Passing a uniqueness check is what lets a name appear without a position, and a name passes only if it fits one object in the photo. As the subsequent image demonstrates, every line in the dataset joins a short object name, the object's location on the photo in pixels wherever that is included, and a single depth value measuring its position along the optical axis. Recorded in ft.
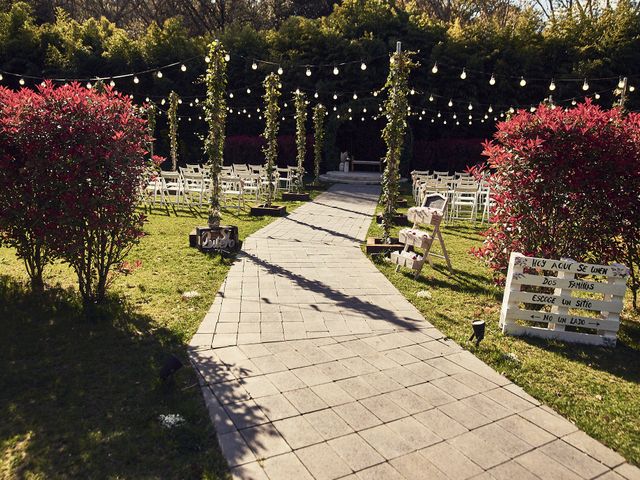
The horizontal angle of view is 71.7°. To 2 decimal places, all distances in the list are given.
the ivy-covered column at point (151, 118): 53.90
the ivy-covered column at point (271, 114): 40.32
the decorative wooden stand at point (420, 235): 21.88
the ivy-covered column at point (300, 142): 52.29
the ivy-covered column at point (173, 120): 58.29
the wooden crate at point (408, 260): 21.88
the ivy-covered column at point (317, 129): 61.26
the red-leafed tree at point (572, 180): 15.97
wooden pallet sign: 14.85
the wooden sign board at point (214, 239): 25.21
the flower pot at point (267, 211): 37.78
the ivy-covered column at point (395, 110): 25.57
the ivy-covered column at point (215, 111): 26.73
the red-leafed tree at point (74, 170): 14.47
